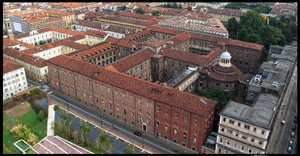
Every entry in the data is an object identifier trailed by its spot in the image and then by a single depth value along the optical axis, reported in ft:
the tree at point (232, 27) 497.29
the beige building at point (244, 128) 192.13
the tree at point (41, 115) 271.69
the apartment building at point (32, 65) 347.71
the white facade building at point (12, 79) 307.17
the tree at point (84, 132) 231.09
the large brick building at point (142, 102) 212.64
